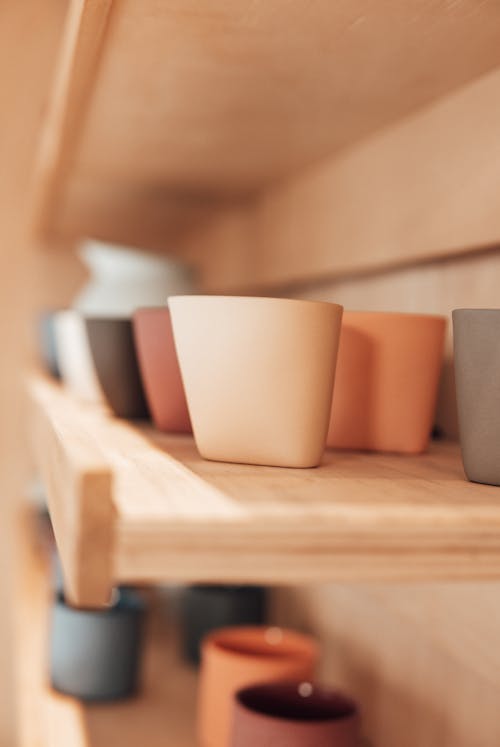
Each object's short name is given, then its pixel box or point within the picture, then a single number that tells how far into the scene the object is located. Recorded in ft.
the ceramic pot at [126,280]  5.54
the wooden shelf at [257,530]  1.86
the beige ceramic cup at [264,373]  2.24
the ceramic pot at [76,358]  3.49
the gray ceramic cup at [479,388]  2.11
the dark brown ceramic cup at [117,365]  3.19
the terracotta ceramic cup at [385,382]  2.55
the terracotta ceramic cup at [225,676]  3.12
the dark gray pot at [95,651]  3.67
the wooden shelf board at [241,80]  2.43
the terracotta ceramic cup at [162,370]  2.83
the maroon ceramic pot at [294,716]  2.66
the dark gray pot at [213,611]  4.11
